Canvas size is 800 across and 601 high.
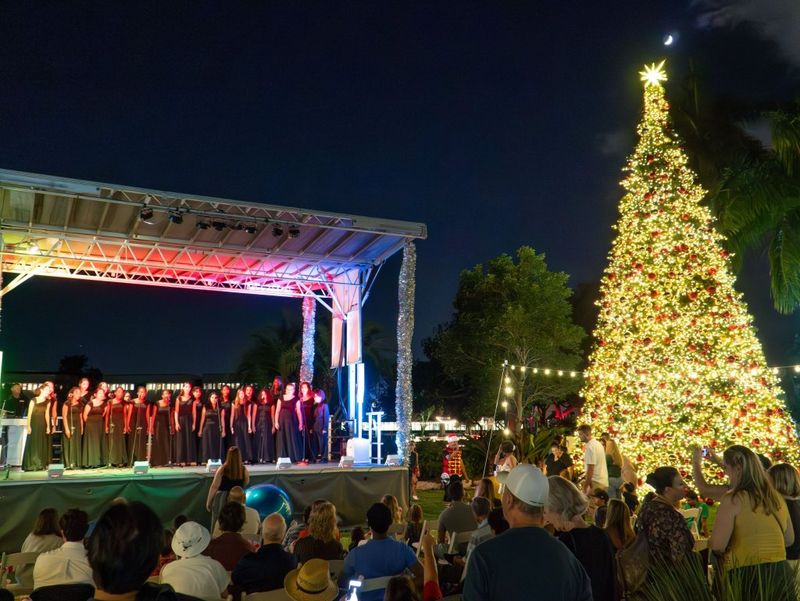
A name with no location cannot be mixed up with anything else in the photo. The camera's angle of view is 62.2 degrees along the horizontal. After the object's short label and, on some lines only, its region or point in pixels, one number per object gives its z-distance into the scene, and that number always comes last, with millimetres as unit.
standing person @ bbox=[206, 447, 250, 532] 9094
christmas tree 12188
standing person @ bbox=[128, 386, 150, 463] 13156
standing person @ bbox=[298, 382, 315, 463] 14023
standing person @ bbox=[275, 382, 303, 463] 13828
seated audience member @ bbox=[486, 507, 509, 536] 4512
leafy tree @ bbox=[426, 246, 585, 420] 26859
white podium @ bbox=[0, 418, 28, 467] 11953
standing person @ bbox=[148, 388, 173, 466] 13320
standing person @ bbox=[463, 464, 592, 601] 2307
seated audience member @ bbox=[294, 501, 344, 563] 5020
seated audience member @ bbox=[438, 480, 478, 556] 5988
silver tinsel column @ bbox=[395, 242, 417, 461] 13008
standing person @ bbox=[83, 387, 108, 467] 12695
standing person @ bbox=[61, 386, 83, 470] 12484
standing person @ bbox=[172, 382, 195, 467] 13383
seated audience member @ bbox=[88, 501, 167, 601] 1921
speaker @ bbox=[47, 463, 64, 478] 9984
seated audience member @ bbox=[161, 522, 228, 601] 3818
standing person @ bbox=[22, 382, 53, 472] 12102
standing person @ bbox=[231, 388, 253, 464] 13727
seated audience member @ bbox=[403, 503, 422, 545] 6684
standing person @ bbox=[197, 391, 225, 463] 13539
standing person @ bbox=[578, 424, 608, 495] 9180
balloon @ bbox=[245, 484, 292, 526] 9711
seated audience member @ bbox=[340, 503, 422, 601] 4207
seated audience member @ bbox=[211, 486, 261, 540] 6879
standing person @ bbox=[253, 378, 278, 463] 13797
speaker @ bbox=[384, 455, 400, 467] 12640
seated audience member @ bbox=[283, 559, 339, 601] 3801
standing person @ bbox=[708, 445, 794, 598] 3811
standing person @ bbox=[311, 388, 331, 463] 13984
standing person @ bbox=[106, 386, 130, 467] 12883
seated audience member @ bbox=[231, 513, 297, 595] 4219
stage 9484
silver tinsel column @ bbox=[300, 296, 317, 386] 17234
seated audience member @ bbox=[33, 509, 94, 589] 4346
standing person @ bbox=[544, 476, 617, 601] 3312
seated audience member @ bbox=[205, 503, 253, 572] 4992
